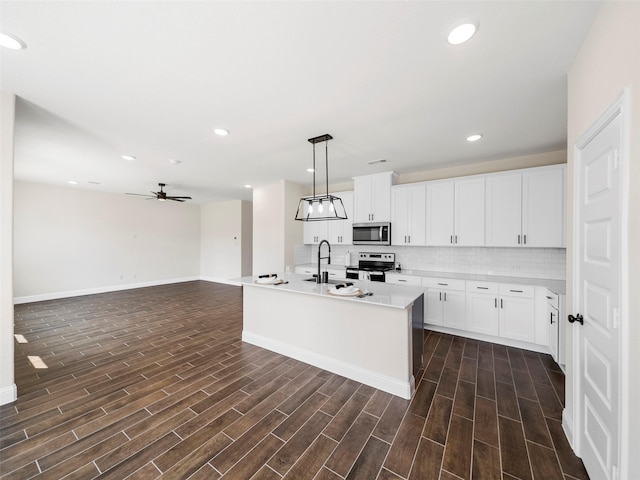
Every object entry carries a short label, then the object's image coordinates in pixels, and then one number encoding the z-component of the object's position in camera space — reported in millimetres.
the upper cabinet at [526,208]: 3359
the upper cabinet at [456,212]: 3895
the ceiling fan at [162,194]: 5508
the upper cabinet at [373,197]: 4719
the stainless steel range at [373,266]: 4531
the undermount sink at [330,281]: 3339
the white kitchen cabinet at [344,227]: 5164
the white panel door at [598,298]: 1269
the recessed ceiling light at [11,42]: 1576
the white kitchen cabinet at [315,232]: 5525
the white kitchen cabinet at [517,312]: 3273
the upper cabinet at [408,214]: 4391
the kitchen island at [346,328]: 2417
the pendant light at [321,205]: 3133
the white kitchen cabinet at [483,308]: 3502
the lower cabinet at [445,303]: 3748
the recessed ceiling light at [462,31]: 1473
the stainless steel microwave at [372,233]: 4652
